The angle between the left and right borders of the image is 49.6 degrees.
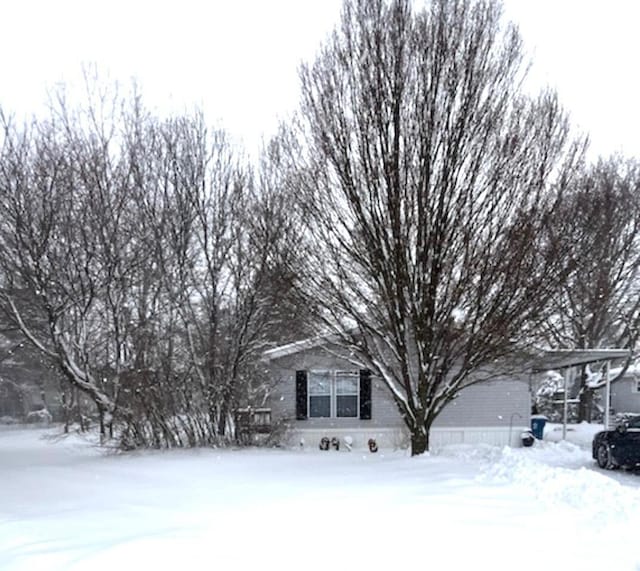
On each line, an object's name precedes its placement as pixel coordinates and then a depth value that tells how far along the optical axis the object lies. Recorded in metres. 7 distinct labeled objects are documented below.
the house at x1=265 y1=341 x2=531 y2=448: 19.75
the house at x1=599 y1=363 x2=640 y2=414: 35.74
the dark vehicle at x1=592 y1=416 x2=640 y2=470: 14.95
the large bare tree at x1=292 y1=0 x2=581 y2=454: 13.16
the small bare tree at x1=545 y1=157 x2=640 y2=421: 25.22
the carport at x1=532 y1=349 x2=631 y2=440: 16.44
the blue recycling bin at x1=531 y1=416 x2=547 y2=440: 23.02
